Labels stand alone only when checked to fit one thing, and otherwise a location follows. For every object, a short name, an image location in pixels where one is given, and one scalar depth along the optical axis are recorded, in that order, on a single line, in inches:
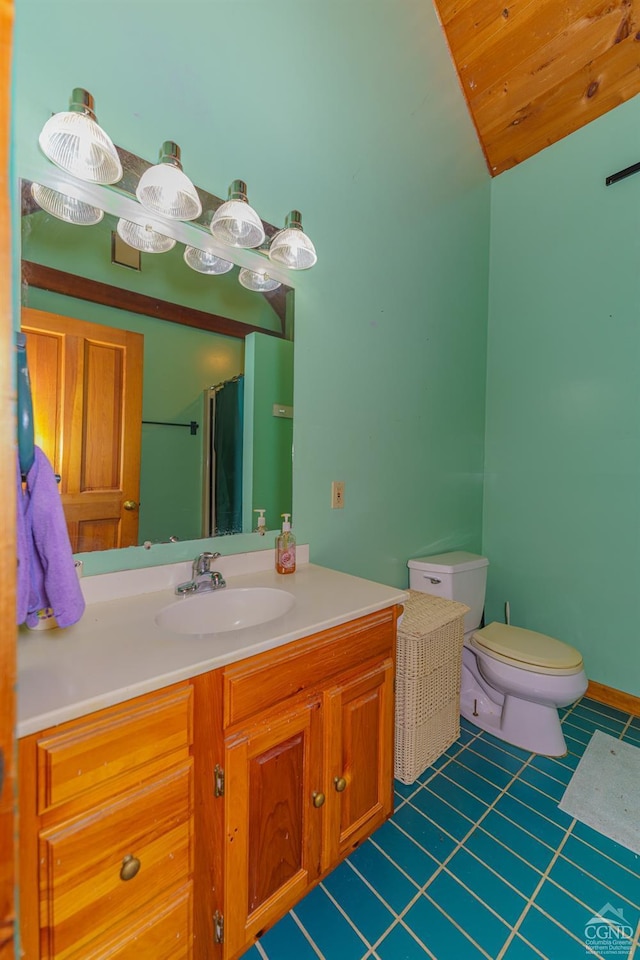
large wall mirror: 41.4
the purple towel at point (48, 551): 31.5
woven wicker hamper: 60.5
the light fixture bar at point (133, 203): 39.1
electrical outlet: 67.4
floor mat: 53.4
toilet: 64.3
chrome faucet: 48.2
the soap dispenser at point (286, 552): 57.5
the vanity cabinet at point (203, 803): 25.9
